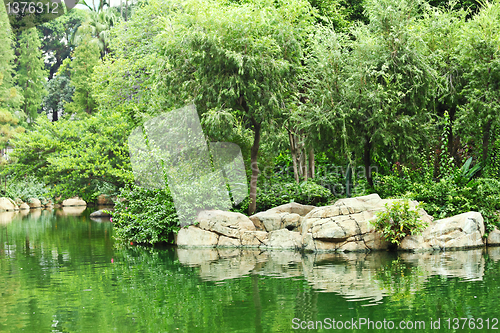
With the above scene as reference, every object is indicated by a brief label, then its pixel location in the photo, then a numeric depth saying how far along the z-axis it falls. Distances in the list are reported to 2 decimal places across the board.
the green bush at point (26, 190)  38.34
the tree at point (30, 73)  44.91
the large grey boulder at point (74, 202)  42.94
